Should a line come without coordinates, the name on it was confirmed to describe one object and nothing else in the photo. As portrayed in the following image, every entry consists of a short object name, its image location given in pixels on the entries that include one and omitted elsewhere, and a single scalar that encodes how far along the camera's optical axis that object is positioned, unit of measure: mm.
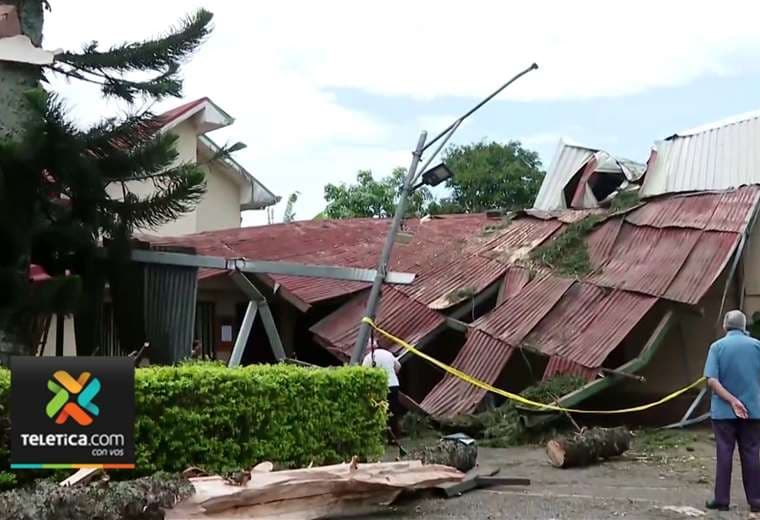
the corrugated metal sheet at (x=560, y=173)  18344
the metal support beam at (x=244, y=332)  10970
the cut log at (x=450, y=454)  8617
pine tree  9547
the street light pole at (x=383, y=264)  10656
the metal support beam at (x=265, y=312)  11406
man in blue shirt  7434
